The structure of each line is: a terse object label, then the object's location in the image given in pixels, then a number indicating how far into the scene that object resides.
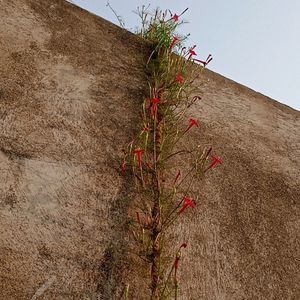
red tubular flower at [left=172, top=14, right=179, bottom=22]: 2.61
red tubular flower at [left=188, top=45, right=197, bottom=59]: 2.44
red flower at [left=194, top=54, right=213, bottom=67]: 2.39
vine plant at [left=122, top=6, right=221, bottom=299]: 1.63
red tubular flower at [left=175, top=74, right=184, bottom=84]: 2.20
